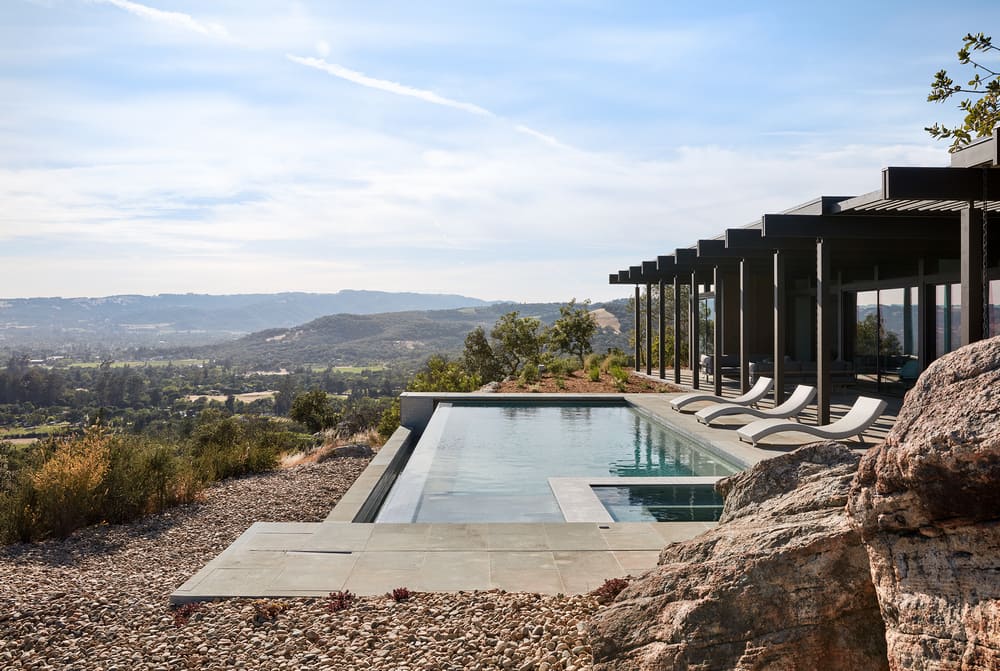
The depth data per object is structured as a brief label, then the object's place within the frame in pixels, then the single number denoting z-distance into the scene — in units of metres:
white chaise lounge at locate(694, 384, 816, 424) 11.14
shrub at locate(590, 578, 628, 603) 4.27
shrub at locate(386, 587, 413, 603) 4.40
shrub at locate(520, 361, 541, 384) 20.36
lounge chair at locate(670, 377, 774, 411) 12.84
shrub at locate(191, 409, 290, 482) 10.06
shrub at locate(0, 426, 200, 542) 6.83
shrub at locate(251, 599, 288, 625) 4.20
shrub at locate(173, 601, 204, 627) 4.21
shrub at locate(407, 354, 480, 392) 20.83
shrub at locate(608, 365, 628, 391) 18.19
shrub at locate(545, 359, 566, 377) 21.02
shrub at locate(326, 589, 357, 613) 4.29
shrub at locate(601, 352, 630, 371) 22.52
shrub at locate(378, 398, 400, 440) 16.03
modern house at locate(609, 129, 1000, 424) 7.76
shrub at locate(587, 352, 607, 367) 22.18
